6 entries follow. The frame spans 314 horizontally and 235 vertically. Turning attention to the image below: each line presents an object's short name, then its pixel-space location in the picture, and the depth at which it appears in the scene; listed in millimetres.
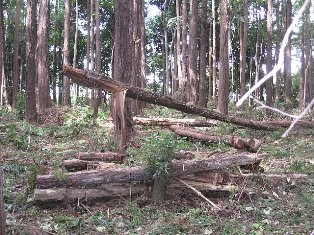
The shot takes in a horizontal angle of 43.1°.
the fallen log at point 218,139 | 9320
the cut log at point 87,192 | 6556
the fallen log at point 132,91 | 9148
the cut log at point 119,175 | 6660
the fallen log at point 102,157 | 8414
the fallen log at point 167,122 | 13383
